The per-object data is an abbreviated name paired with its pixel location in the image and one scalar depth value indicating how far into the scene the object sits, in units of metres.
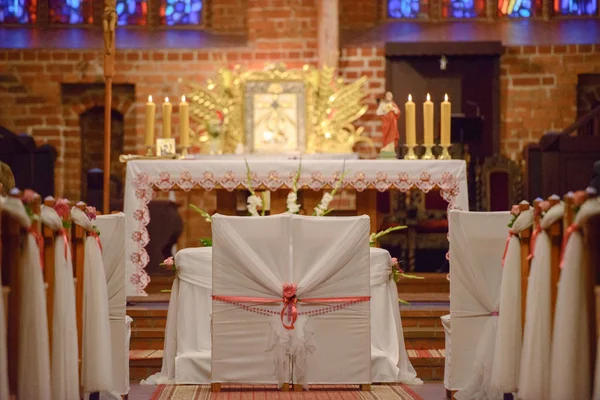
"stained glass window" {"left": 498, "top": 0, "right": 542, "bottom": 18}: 20.42
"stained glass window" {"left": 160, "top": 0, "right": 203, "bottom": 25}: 20.76
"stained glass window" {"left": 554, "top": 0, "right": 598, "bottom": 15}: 20.65
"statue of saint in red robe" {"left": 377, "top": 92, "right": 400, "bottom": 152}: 14.98
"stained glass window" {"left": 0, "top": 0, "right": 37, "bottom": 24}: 20.86
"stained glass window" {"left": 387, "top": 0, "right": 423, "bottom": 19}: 20.71
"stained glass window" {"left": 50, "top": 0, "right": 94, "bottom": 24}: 20.83
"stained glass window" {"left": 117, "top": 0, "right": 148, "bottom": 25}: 20.83
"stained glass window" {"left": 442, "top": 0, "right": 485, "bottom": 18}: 20.69
